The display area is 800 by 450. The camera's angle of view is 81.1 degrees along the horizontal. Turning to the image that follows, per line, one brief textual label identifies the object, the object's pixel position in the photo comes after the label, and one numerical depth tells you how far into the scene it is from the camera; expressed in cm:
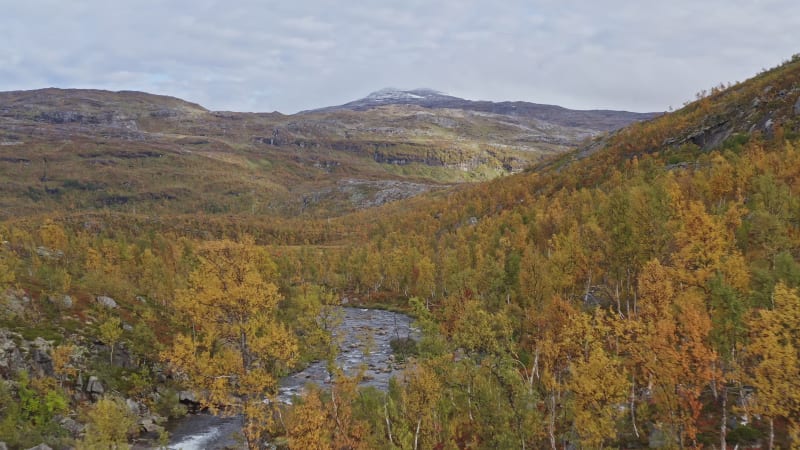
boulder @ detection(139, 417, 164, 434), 5350
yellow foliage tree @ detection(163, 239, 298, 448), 3397
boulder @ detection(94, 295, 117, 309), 7117
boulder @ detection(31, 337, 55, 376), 5298
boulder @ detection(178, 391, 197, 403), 6084
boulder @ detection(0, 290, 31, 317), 5928
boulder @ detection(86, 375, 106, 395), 5512
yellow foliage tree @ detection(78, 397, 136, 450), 4106
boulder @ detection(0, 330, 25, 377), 5044
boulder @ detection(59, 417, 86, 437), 4775
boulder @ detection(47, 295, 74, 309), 6488
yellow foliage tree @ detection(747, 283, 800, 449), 2291
